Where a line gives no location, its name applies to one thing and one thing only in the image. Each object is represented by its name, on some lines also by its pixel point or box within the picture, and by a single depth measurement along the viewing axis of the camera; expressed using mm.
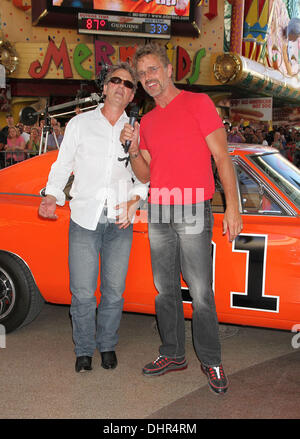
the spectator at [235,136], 11852
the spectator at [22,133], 10987
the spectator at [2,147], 9805
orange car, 3215
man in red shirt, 2850
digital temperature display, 18344
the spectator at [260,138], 14168
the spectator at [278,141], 15214
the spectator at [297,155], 15466
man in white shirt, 3186
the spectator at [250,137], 13262
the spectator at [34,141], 10609
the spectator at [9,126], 11516
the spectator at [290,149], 16558
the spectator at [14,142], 10547
